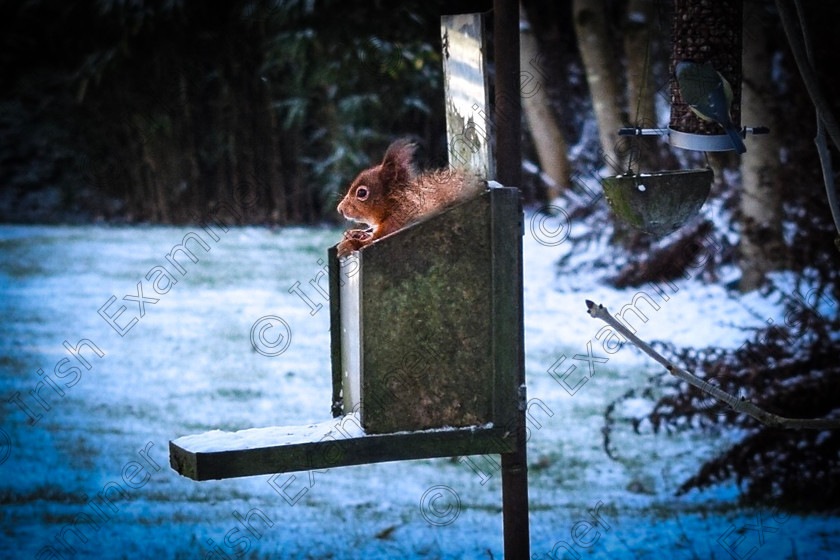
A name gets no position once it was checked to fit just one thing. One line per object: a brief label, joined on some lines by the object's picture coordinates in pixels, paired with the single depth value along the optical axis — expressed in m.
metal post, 5.01
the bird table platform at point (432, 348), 4.42
